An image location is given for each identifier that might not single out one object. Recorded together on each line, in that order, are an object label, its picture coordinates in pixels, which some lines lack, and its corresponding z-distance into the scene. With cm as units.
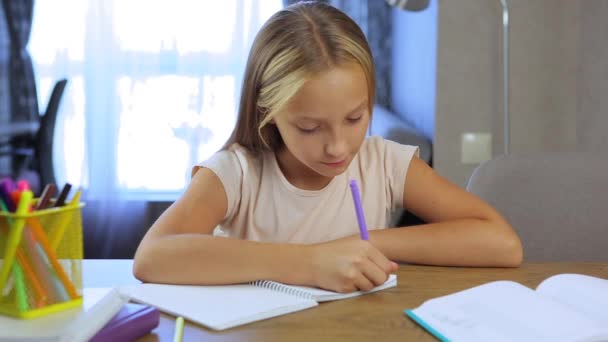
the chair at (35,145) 320
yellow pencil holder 73
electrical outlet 257
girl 98
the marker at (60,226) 76
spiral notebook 83
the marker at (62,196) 77
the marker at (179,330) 71
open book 76
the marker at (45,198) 75
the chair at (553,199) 141
